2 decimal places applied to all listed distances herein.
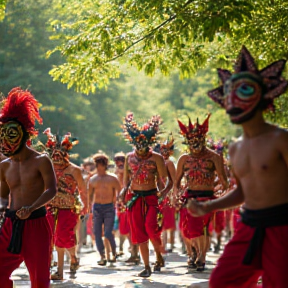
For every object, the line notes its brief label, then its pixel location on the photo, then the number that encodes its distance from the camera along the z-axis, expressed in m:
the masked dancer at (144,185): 12.72
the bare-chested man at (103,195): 15.82
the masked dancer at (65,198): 12.92
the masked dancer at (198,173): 13.35
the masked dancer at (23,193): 8.12
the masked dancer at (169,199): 16.31
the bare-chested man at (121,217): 17.96
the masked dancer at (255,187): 6.54
